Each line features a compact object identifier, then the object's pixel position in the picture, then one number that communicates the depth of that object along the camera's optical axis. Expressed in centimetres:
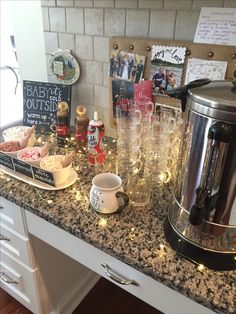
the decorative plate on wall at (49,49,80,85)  133
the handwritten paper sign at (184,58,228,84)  96
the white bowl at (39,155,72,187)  96
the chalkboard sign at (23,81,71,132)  135
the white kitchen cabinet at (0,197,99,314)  107
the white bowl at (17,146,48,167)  101
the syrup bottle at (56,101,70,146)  124
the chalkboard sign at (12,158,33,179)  100
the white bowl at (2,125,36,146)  120
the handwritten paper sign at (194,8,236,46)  89
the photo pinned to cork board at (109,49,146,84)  113
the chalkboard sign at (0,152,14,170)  105
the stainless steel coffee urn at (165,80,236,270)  57
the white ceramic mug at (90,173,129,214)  85
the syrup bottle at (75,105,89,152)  122
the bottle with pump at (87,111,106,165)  107
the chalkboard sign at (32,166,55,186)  96
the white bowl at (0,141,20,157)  105
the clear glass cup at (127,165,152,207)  94
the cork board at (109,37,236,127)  94
